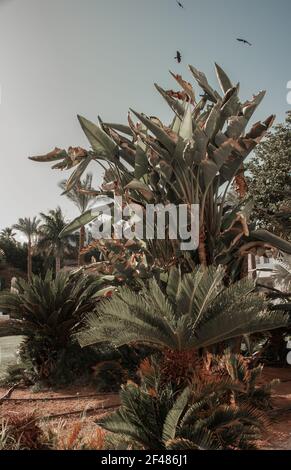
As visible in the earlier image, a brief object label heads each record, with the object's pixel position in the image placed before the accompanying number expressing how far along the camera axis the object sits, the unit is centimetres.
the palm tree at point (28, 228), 4428
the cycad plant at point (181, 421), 388
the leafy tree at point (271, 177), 1536
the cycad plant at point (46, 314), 852
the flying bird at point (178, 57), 848
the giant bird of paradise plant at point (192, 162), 727
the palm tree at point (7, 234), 4765
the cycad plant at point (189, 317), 518
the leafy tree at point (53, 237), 4381
